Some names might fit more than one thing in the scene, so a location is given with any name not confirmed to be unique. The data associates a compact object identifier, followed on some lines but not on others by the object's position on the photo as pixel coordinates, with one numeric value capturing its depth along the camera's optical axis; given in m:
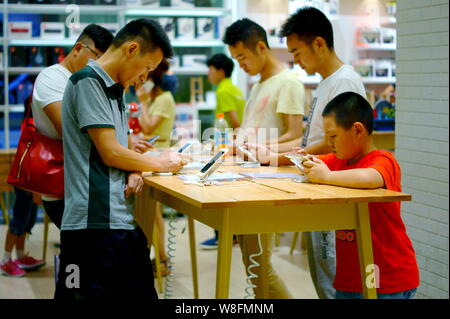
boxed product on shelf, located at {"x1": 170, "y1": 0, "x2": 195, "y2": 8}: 7.52
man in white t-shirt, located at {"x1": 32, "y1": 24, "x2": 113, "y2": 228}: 2.93
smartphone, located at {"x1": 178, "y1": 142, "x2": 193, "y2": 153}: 3.14
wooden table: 2.27
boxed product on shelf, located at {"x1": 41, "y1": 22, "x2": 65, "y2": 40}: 7.26
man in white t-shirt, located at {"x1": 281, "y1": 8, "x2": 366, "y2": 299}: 3.12
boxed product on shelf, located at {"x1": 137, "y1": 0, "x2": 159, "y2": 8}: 7.41
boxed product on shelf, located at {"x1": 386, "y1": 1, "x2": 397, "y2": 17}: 9.13
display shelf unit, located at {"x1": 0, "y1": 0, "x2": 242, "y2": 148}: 7.08
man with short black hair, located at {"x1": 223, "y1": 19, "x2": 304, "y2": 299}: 3.55
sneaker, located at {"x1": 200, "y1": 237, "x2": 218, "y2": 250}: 5.97
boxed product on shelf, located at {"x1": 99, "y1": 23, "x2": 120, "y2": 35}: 7.34
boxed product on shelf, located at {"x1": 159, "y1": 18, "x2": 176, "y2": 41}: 7.62
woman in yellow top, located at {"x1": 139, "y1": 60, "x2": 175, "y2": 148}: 5.57
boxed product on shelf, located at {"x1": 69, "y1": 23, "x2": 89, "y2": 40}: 7.31
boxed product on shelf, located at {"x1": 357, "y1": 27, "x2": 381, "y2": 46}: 8.98
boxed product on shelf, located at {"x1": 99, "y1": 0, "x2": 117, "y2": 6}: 7.34
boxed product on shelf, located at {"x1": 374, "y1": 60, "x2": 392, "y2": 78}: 9.11
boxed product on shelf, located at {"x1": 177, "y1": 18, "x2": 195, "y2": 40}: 7.66
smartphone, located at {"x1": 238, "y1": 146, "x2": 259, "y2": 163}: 3.25
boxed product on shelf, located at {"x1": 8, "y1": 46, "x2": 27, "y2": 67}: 7.20
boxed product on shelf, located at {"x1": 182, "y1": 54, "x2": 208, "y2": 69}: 7.78
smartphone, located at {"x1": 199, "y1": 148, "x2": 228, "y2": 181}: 2.62
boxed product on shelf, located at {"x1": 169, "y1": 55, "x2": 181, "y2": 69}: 7.69
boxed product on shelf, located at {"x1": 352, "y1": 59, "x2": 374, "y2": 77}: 9.01
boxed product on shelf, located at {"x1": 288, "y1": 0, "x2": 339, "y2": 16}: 6.15
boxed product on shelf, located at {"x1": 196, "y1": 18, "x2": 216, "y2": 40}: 7.70
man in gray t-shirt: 2.39
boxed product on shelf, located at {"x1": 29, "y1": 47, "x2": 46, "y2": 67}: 7.27
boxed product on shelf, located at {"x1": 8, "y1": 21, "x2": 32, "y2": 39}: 7.14
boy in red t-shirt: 2.53
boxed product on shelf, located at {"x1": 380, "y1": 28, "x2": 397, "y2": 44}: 9.21
